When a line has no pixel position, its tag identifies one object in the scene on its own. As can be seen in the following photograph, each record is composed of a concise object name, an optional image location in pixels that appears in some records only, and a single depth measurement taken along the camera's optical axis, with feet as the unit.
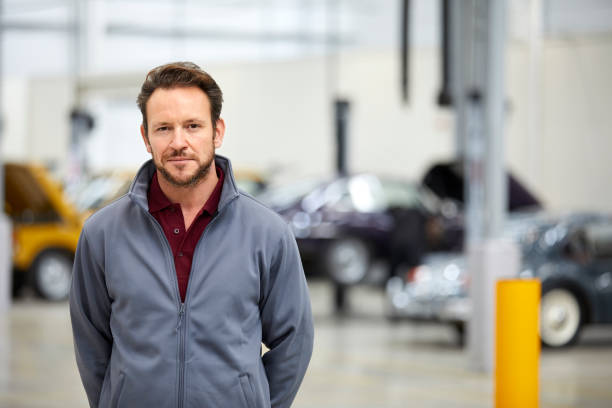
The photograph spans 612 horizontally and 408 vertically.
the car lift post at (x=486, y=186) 38.06
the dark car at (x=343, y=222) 63.26
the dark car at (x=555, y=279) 42.88
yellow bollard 23.35
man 11.20
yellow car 62.59
